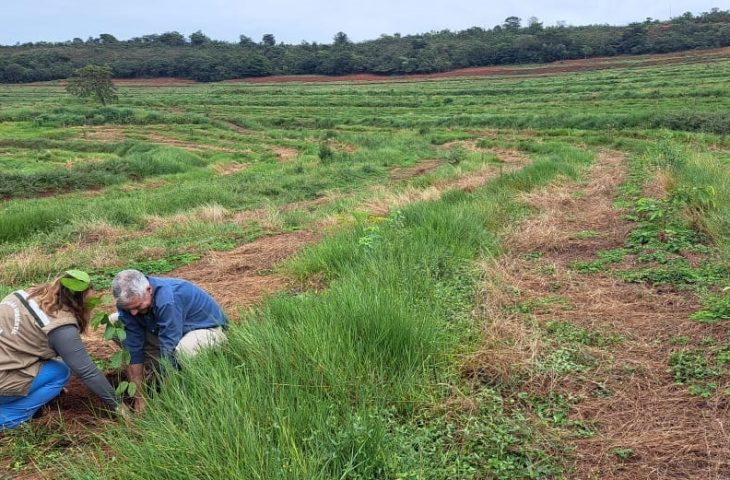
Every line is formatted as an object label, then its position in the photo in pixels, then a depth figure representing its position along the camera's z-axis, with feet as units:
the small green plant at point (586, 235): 23.12
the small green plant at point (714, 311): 13.76
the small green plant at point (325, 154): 68.62
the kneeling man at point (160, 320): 11.99
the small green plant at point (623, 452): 9.14
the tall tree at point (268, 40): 434.51
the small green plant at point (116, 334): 11.66
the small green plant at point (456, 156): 61.18
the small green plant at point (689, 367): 11.44
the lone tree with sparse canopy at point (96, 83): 158.78
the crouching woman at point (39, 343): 11.66
